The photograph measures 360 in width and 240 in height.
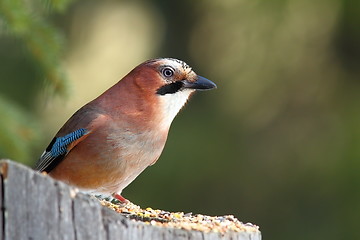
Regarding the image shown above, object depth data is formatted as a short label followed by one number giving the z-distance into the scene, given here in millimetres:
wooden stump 4234
